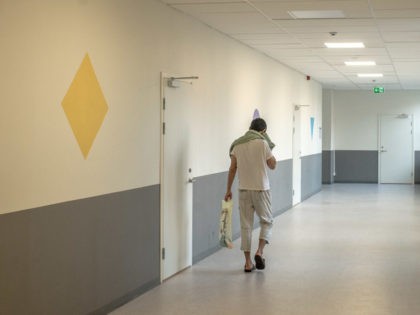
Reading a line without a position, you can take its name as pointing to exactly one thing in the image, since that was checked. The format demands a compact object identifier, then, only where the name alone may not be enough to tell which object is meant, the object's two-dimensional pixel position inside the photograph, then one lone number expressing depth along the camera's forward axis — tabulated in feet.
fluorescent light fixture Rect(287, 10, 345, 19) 22.49
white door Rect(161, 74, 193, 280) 21.15
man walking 22.20
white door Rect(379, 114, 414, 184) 62.34
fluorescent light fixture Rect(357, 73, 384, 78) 45.37
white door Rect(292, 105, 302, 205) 43.34
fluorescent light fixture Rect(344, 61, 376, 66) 37.63
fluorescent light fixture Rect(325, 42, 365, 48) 30.30
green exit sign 56.95
